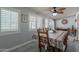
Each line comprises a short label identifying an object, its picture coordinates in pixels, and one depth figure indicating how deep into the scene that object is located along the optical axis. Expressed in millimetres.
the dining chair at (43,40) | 1114
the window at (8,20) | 1060
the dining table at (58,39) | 1099
